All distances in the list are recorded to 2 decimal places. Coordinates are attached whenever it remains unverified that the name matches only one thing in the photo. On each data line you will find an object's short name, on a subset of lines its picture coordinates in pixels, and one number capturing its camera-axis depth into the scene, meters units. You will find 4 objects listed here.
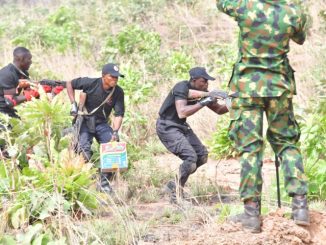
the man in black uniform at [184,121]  14.10
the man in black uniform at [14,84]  15.66
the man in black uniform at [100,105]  15.17
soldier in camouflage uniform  9.33
